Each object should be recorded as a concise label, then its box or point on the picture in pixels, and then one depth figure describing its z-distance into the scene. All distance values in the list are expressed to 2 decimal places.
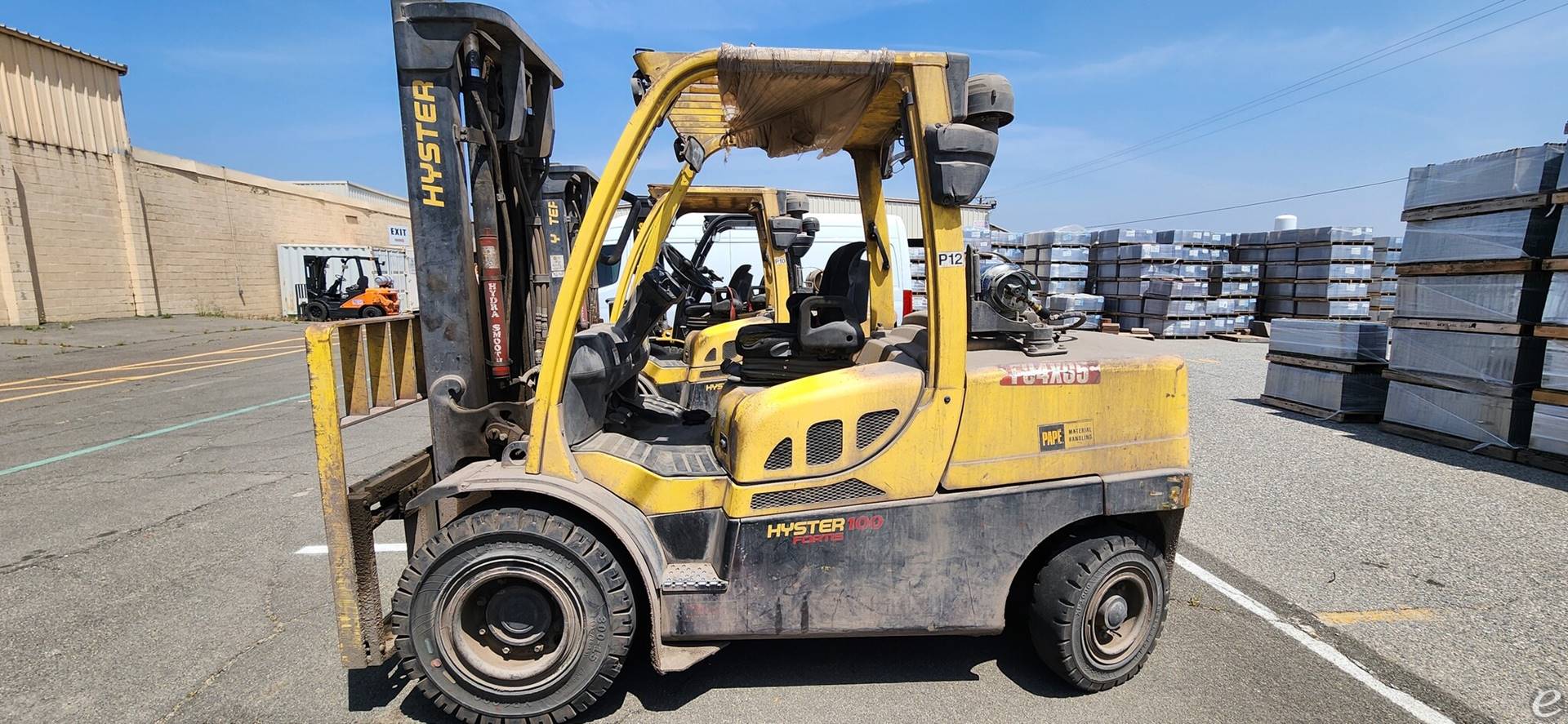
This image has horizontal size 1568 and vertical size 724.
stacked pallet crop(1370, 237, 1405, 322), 18.92
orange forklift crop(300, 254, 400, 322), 23.45
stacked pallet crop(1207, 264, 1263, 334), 19.50
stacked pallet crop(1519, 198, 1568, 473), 6.33
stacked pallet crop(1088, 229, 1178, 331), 19.06
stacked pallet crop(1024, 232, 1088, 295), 20.23
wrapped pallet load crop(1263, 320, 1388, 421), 8.55
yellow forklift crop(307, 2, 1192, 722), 2.85
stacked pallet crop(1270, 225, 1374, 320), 17.64
